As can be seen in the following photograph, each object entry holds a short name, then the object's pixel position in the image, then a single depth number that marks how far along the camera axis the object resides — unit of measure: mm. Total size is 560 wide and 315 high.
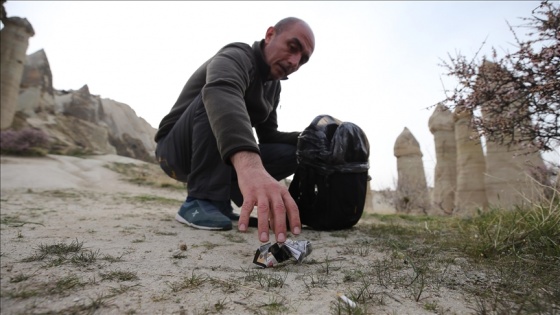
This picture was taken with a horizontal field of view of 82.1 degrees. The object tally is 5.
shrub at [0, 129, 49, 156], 12109
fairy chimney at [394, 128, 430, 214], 10789
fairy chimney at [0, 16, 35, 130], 15344
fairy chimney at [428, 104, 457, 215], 11797
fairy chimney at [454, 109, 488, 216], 9453
